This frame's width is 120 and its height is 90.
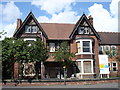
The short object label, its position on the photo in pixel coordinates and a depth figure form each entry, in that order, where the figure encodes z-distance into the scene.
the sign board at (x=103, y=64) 18.05
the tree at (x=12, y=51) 15.03
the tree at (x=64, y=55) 18.13
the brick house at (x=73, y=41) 20.08
